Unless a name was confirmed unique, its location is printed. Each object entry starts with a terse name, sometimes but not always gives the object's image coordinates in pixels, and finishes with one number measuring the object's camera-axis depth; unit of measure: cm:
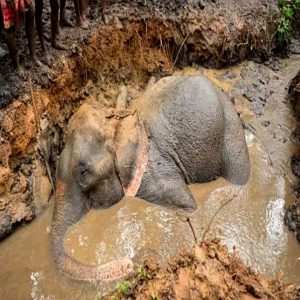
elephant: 539
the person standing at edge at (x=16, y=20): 562
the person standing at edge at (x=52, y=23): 623
